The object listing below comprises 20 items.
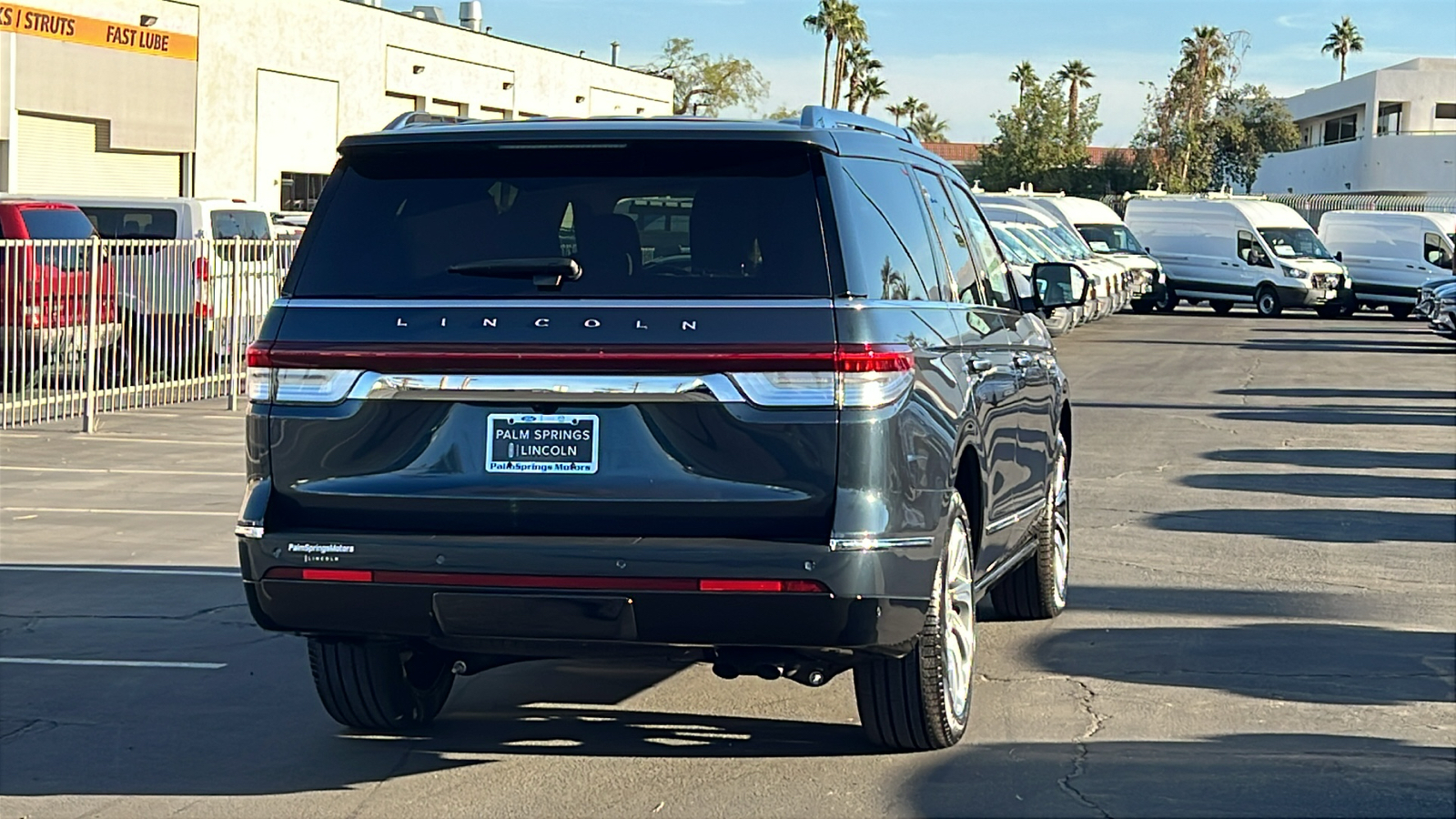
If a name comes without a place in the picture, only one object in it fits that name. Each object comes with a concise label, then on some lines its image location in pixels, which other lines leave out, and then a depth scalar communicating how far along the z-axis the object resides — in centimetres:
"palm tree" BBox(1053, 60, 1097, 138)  10488
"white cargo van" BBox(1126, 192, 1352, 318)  4097
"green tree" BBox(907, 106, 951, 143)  12306
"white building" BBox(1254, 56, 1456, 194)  6925
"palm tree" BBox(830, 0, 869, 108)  8856
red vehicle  1609
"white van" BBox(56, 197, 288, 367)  1766
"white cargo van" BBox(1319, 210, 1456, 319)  4122
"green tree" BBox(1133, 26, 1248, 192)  8556
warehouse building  3469
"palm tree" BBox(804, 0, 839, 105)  8819
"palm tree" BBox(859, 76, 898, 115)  10900
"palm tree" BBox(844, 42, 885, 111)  9919
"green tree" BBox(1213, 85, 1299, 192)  9106
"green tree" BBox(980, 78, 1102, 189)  8488
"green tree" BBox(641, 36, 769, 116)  7744
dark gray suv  523
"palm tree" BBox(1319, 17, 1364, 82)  12381
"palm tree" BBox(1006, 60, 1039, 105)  9912
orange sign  3378
